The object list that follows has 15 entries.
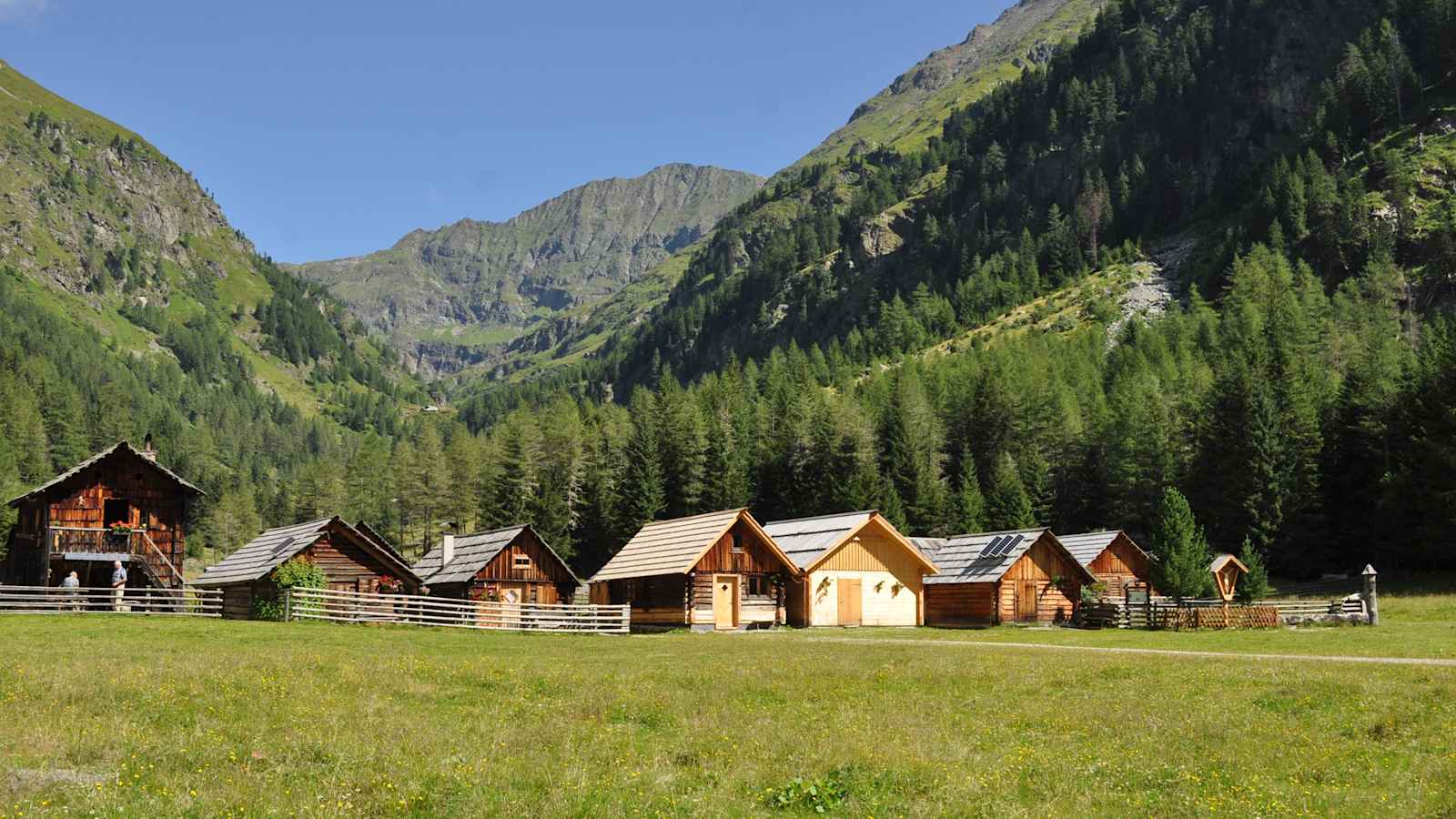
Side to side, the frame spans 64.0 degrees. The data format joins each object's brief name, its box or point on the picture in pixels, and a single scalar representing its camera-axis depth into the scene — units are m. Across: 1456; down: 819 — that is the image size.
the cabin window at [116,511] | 64.62
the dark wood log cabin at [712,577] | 62.00
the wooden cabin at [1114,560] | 72.88
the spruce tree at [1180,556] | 65.06
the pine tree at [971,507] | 95.56
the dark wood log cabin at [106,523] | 62.81
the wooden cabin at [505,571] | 71.25
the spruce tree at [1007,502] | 91.25
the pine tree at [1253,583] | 65.06
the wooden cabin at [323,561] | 56.36
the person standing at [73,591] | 46.47
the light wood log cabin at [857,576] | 64.94
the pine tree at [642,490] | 106.94
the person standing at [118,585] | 47.47
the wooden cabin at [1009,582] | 67.19
